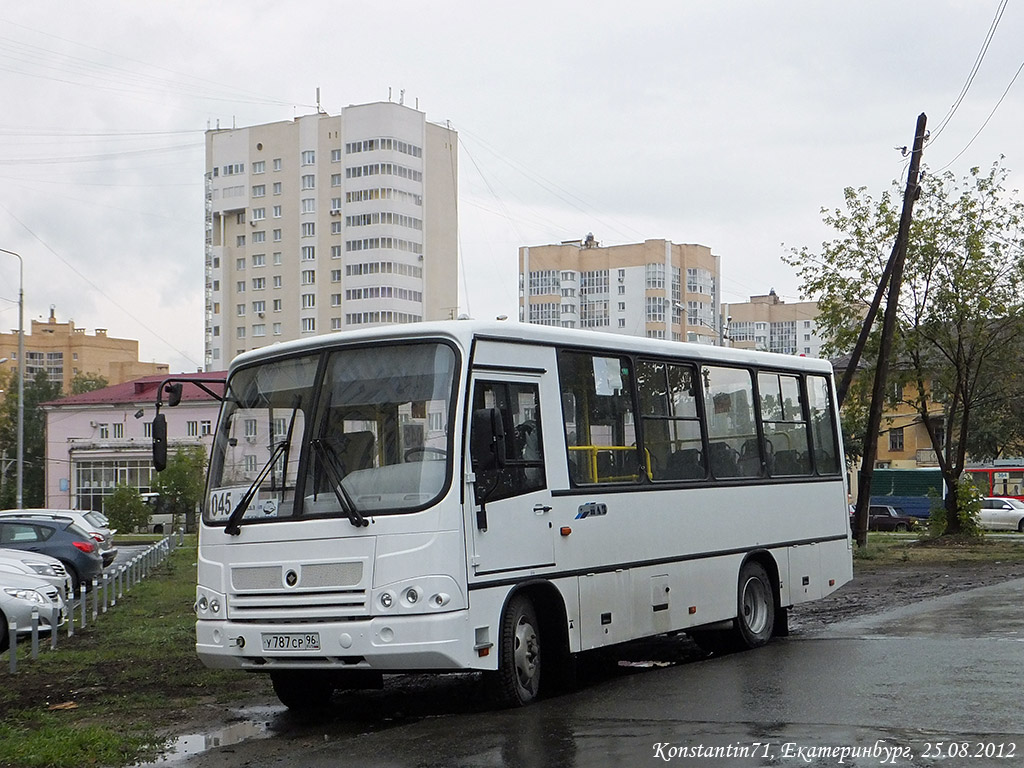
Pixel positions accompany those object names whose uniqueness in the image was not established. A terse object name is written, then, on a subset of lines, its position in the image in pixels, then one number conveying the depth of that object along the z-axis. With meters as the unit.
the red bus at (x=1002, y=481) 63.84
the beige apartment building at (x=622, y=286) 114.06
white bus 9.22
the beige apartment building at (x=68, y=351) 165.12
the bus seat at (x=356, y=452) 9.51
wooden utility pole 28.98
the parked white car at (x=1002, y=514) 54.00
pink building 89.81
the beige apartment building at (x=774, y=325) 135.75
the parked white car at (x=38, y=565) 17.47
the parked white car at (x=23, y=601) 15.54
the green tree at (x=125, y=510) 56.88
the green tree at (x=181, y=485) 62.66
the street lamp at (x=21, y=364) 54.47
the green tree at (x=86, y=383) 126.69
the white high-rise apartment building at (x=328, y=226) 101.38
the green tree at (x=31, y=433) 99.69
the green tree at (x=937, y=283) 36.28
